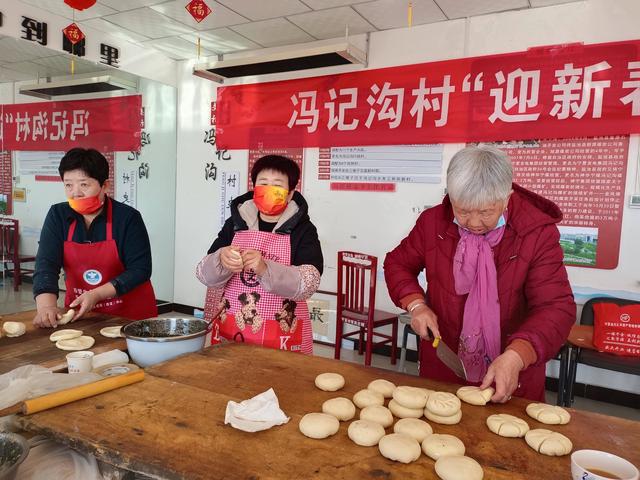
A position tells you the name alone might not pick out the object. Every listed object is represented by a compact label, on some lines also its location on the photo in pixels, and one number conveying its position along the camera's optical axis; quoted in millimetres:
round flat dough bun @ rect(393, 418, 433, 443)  1137
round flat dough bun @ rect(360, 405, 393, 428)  1202
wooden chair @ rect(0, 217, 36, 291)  4305
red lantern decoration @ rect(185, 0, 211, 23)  2514
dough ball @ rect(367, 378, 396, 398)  1378
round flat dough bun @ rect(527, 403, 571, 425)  1233
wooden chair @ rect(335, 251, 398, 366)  4016
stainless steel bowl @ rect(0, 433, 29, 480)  898
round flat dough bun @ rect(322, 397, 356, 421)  1219
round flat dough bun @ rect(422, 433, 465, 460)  1046
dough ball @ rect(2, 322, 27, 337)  1845
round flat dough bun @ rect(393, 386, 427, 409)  1266
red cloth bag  3133
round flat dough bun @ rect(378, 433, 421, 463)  1027
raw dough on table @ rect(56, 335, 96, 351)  1711
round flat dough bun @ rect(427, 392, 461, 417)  1212
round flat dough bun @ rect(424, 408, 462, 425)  1219
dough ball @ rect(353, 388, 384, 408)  1306
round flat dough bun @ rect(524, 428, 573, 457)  1079
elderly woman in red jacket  1417
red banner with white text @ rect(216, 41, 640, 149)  3518
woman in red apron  2145
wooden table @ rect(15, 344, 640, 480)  981
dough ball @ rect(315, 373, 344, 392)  1394
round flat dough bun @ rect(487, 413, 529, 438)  1155
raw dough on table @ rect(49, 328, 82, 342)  1789
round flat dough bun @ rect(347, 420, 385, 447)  1095
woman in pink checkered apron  1975
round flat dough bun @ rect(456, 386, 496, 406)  1327
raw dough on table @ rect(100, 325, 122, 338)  1886
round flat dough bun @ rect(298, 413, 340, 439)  1105
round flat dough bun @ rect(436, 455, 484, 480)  948
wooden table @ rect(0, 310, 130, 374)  1581
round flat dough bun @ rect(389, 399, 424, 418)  1265
